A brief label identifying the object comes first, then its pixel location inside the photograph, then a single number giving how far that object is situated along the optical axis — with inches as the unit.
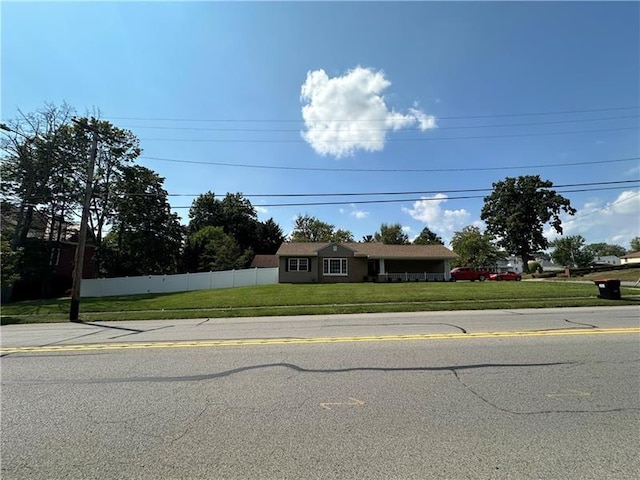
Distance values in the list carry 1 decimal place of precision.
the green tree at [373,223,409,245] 3154.5
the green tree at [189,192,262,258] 2632.9
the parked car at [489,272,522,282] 1593.0
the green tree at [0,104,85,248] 1294.3
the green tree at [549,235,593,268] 3373.5
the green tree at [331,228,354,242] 2941.9
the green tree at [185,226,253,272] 1815.9
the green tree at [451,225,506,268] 2536.9
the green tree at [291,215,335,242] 2906.0
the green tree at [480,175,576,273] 2258.9
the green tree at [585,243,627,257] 5221.5
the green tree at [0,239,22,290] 788.0
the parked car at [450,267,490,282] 1571.1
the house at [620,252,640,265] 3092.5
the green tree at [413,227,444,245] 3383.4
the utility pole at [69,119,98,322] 603.8
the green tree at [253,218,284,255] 2716.5
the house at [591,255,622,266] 4062.5
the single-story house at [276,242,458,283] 1423.5
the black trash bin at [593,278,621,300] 664.4
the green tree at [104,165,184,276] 1579.7
